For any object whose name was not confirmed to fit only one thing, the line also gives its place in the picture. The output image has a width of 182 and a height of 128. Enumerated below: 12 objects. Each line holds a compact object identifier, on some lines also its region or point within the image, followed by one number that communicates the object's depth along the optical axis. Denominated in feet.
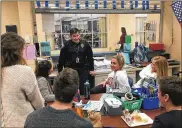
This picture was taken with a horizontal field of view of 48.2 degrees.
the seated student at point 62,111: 3.70
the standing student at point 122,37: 16.74
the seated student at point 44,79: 7.16
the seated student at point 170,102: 4.48
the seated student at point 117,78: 8.79
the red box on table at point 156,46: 15.49
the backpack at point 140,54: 14.90
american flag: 11.00
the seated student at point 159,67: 8.44
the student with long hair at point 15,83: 5.07
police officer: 11.46
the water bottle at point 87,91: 7.90
